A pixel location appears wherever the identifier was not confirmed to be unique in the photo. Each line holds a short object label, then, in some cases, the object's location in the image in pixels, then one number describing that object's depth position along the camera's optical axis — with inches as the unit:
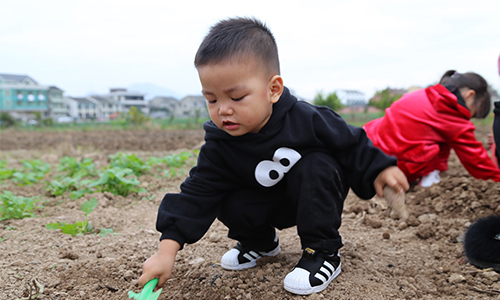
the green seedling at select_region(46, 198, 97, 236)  85.3
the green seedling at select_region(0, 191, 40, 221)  98.3
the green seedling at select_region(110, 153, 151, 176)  150.4
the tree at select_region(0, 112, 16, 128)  806.8
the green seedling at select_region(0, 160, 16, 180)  149.9
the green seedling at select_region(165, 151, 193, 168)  166.5
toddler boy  53.9
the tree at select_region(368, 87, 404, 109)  1154.7
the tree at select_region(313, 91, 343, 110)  1164.7
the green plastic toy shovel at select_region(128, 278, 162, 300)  49.0
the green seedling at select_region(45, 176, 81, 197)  124.8
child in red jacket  119.0
